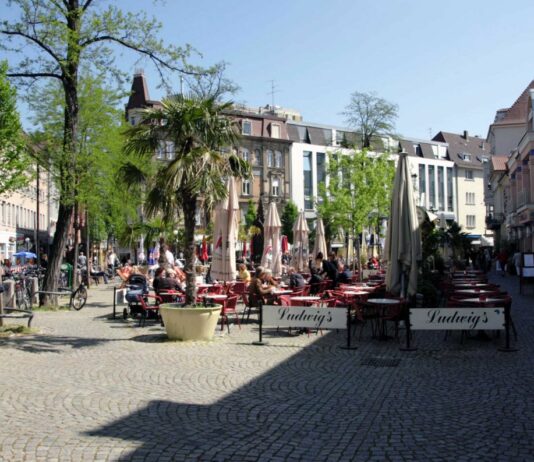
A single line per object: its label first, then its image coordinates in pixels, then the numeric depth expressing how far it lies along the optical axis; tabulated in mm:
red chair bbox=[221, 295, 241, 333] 13584
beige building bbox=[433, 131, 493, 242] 93688
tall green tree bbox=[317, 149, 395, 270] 40500
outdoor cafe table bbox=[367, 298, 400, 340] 12024
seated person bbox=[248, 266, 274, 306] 14047
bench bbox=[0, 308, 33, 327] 12979
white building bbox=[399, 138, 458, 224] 89062
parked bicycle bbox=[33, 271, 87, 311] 18391
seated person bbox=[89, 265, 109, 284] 33625
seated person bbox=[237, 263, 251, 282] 18439
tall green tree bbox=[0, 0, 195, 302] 16594
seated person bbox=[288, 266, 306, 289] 15281
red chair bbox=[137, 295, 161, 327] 14125
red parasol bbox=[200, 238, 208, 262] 27438
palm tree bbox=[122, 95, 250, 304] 11984
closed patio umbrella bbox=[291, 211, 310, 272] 25969
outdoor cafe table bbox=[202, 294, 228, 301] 13469
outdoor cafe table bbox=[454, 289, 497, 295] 13469
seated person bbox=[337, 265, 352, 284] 19123
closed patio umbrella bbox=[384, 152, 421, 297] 12891
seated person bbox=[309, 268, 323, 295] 17123
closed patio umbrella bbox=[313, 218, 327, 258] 26369
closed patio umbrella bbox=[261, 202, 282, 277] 22688
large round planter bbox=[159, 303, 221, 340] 11898
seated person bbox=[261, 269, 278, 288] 14529
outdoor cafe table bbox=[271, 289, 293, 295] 14414
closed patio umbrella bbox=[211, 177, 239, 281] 15617
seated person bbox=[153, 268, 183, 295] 14906
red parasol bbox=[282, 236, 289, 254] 30409
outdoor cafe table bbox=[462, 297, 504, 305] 11641
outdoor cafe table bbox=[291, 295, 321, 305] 13367
